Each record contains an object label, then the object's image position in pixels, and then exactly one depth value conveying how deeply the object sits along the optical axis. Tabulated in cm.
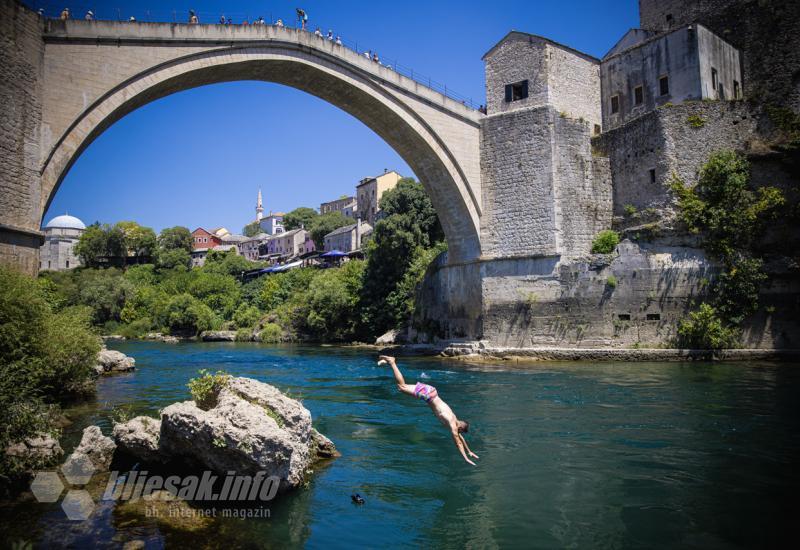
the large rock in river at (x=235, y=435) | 543
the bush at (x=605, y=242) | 1919
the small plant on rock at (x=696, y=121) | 1828
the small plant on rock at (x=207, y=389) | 623
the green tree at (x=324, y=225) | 6650
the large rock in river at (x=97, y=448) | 616
